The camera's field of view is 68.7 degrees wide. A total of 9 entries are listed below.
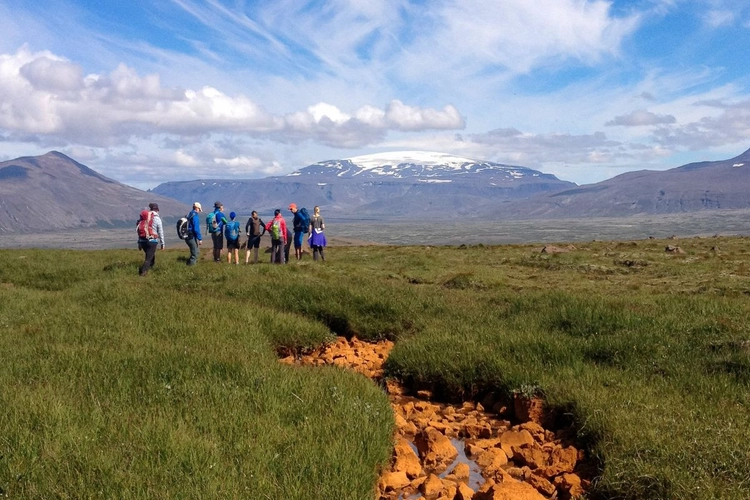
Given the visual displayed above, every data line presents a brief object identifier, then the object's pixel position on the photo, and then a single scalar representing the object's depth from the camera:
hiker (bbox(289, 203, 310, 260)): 25.15
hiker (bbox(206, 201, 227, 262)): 23.30
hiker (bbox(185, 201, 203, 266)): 20.72
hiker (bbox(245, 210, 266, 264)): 23.78
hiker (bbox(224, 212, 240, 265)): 23.39
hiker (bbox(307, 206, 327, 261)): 25.62
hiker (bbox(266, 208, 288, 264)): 23.66
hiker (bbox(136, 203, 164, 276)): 18.27
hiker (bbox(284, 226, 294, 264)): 25.61
